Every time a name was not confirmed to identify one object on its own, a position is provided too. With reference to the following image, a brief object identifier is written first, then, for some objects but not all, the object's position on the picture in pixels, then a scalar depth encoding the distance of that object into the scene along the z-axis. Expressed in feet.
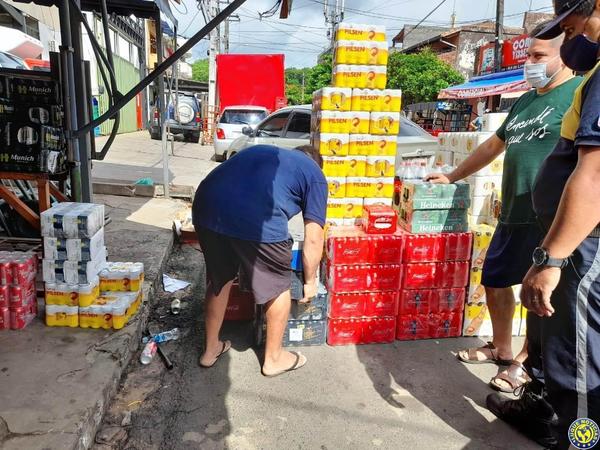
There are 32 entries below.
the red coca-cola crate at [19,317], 9.29
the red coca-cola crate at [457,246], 11.21
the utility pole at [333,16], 88.91
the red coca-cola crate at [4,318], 9.21
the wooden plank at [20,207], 11.28
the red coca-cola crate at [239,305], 12.07
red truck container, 54.70
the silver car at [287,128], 28.43
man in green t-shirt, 8.59
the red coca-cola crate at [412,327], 11.51
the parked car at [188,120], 65.72
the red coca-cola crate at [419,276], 11.19
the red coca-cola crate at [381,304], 11.18
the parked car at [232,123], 42.65
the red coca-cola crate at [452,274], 11.33
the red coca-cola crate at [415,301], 11.34
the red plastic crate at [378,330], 11.30
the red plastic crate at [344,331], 11.21
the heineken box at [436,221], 11.21
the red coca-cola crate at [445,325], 11.65
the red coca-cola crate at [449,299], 11.48
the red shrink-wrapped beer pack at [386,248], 10.92
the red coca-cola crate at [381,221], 11.19
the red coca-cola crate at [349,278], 10.87
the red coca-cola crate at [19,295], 9.23
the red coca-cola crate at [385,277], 11.03
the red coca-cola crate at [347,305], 11.05
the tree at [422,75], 82.64
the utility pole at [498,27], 53.62
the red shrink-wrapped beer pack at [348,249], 10.75
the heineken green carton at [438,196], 11.13
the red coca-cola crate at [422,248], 11.05
